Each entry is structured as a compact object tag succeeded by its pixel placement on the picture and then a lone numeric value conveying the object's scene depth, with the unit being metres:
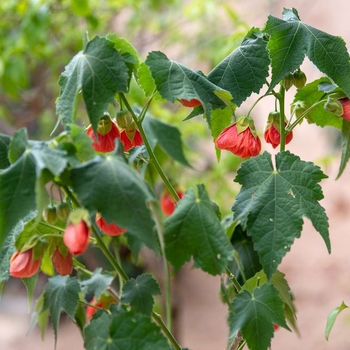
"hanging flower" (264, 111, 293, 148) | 1.16
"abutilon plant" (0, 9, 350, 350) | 0.96
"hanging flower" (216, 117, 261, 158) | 1.12
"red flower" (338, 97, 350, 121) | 1.12
